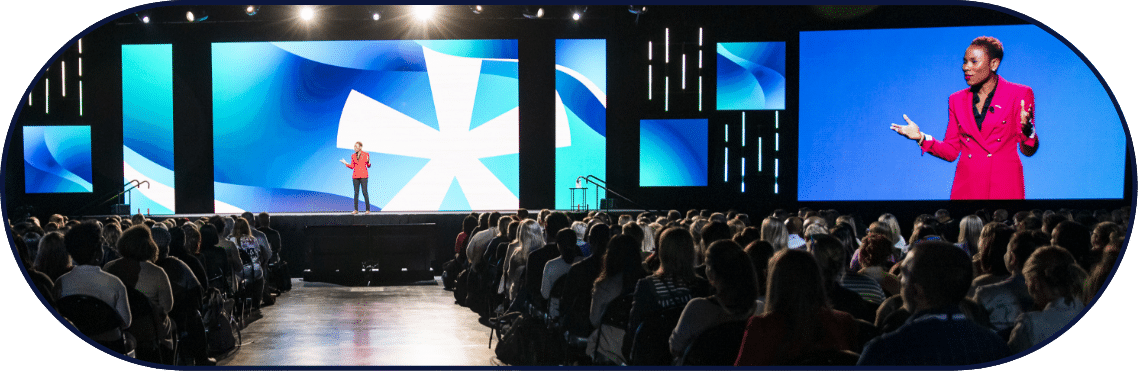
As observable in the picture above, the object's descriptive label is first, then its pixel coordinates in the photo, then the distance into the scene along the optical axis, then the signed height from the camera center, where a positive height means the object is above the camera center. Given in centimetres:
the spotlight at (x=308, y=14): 1285 +247
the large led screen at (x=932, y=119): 1173 +72
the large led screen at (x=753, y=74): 1265 +147
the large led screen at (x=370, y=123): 1339 +76
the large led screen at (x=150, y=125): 1313 +71
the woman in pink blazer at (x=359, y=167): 1282 +2
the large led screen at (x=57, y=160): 1270 +13
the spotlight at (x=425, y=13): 1275 +248
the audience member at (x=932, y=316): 244 -45
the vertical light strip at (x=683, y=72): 1270 +151
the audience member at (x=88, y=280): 369 -51
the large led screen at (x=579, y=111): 1338 +95
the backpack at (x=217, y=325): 537 -107
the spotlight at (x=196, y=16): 1259 +239
